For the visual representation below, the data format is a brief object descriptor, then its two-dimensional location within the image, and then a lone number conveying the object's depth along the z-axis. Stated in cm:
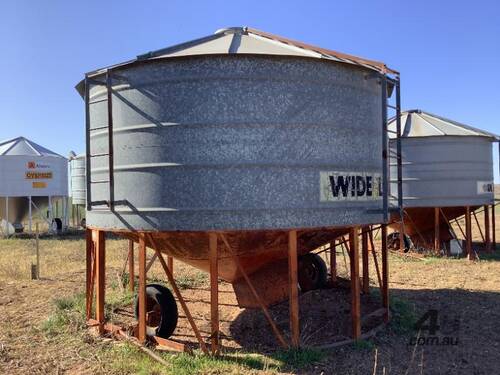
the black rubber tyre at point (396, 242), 1933
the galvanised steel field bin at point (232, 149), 714
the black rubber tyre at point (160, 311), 834
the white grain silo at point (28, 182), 2675
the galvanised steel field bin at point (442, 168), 1747
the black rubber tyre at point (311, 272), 1161
